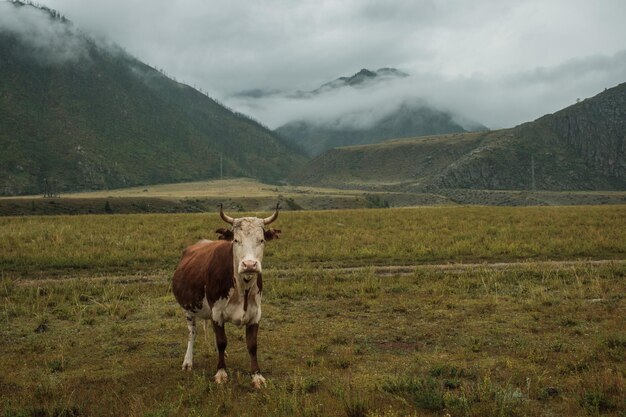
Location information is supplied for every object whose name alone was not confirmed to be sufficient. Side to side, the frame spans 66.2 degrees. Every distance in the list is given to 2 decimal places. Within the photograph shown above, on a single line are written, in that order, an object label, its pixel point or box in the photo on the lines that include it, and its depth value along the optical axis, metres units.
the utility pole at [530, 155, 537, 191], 172.73
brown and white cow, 7.97
